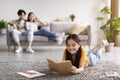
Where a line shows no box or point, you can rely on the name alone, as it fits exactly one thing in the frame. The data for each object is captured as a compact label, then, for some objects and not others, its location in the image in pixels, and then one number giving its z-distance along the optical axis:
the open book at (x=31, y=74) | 3.26
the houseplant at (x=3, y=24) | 7.05
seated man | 6.05
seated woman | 6.18
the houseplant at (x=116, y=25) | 6.15
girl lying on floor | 3.38
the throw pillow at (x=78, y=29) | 6.46
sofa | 6.19
